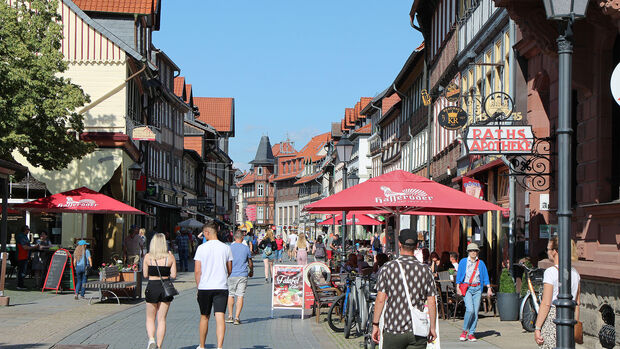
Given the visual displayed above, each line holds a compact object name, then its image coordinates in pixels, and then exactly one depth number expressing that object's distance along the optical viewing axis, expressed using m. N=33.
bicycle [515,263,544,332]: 15.78
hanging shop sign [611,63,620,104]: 7.96
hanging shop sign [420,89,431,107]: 36.62
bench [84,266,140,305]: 21.53
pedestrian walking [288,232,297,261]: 52.78
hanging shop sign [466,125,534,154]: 17.77
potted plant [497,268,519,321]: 18.47
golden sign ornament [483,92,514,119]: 21.28
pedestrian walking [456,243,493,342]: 15.09
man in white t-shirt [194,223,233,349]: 12.48
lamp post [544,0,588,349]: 7.77
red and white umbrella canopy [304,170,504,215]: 15.00
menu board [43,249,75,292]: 24.12
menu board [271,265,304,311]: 18.95
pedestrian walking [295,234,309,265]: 29.48
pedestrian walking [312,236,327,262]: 39.41
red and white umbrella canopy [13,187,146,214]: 25.00
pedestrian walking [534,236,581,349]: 9.27
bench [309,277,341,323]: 17.92
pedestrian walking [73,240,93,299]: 22.62
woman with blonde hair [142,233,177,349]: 12.47
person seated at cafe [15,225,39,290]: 26.12
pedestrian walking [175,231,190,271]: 40.59
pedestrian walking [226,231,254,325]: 17.72
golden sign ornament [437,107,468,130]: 26.56
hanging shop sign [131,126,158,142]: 37.75
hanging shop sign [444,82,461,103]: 27.37
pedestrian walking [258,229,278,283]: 33.19
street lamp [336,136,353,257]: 23.42
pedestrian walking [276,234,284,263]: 41.90
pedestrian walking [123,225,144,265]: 31.10
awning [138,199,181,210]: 47.29
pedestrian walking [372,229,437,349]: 8.25
